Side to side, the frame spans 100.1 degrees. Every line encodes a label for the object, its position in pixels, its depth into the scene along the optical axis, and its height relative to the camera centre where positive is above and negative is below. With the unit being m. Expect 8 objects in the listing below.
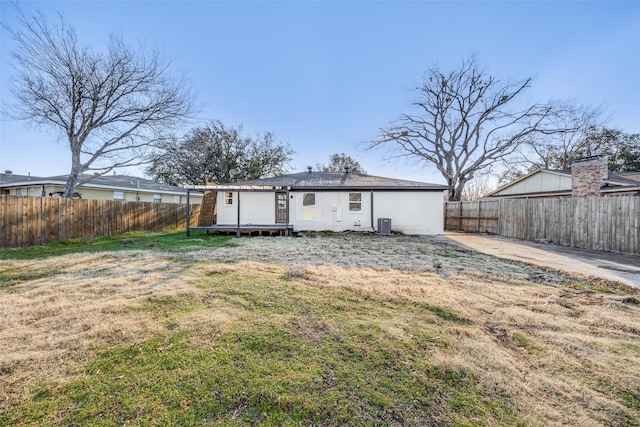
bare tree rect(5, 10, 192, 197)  10.91 +5.52
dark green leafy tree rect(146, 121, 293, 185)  23.77 +4.82
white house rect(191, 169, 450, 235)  12.83 +0.31
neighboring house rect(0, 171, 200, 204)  15.28 +1.57
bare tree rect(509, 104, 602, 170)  21.16 +6.31
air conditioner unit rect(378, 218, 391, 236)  12.40 -0.59
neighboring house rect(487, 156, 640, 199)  10.26 +1.60
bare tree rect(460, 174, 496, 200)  35.50 +3.37
